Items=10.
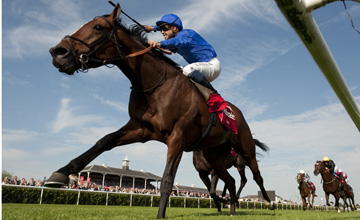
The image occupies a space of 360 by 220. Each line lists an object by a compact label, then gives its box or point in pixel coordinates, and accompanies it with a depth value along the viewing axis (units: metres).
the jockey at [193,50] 4.84
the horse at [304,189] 19.58
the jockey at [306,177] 20.18
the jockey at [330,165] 17.59
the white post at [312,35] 1.53
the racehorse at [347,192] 19.99
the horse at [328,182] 17.27
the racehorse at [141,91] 3.88
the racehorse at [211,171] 7.75
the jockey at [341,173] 19.40
